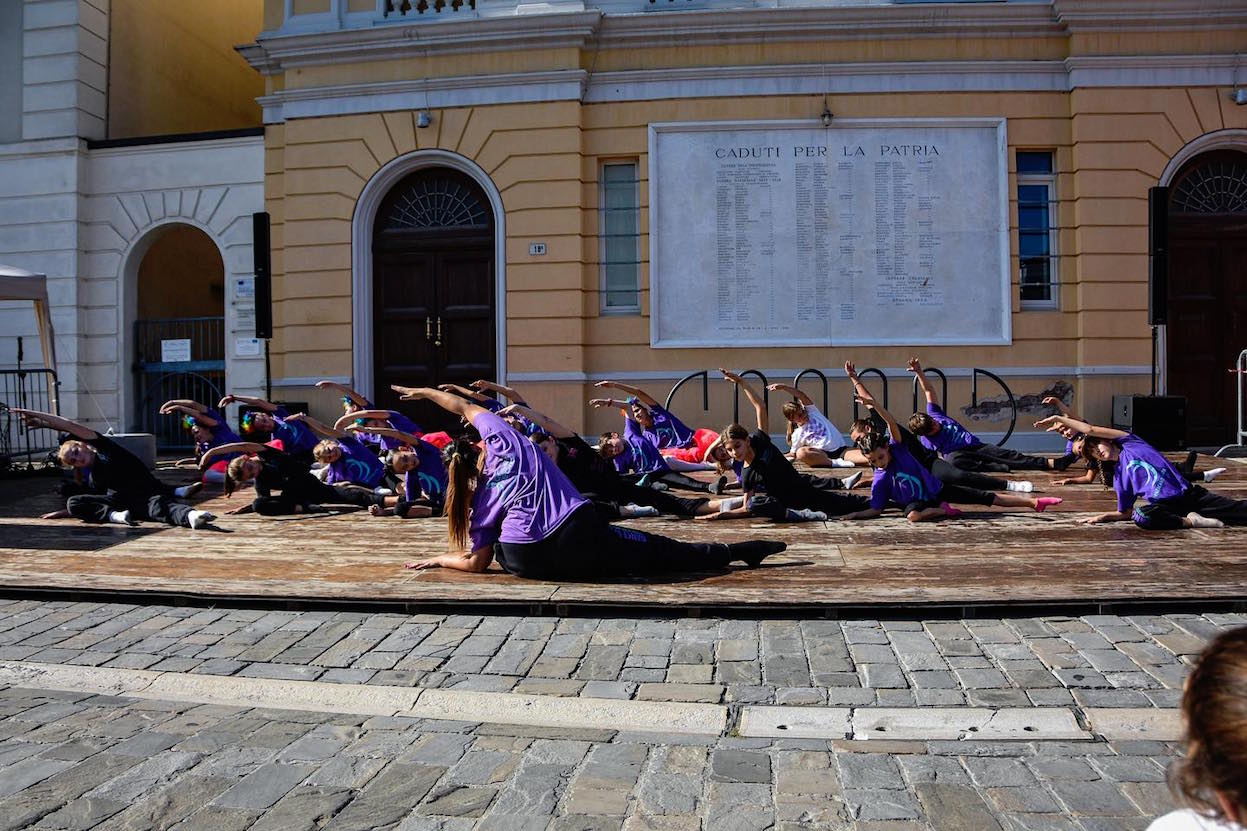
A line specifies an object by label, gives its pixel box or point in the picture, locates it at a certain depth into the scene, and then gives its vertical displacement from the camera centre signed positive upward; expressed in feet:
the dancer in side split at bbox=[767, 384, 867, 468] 40.34 -1.79
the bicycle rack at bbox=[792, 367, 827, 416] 47.19 +1.00
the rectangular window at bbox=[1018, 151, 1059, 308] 48.60 +7.91
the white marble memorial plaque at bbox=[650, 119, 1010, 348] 48.03 +8.07
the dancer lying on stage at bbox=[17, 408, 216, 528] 29.32 -2.58
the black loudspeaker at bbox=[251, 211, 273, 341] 45.91 +5.81
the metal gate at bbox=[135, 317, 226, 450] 55.52 +1.88
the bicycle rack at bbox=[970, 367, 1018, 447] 46.47 +0.40
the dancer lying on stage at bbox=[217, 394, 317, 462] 37.14 -1.09
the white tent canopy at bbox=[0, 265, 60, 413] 41.42 +4.51
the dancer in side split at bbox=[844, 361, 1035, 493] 27.73 -2.14
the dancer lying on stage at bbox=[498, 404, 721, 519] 26.53 -2.49
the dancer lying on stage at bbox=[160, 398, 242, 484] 37.15 -1.13
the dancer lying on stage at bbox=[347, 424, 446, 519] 30.50 -2.44
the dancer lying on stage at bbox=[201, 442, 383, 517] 31.22 -2.66
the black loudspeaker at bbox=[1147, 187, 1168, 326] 43.01 +5.94
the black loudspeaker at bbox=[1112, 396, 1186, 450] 42.78 -1.13
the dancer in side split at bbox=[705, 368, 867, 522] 27.91 -2.62
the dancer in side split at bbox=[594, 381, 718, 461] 40.16 -1.56
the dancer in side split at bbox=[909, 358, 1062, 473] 35.19 -1.98
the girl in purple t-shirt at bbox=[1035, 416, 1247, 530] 24.89 -2.54
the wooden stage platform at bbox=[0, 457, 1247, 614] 18.63 -3.65
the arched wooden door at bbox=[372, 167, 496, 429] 51.01 +5.67
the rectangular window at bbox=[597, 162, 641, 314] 49.93 +8.01
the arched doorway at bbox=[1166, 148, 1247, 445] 48.32 +5.04
